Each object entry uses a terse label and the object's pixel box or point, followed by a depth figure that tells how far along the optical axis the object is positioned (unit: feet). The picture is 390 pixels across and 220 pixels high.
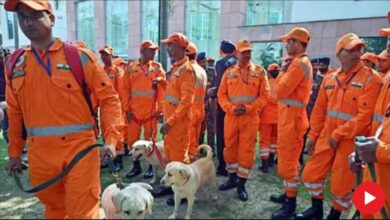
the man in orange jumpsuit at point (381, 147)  7.43
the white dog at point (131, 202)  9.22
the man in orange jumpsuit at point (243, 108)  15.65
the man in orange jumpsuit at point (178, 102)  14.64
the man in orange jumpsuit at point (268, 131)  20.29
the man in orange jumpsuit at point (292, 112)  13.21
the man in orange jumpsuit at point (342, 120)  11.31
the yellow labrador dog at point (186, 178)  12.68
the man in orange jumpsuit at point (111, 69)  21.26
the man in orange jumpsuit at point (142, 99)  19.05
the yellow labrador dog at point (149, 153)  16.83
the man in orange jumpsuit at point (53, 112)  8.26
